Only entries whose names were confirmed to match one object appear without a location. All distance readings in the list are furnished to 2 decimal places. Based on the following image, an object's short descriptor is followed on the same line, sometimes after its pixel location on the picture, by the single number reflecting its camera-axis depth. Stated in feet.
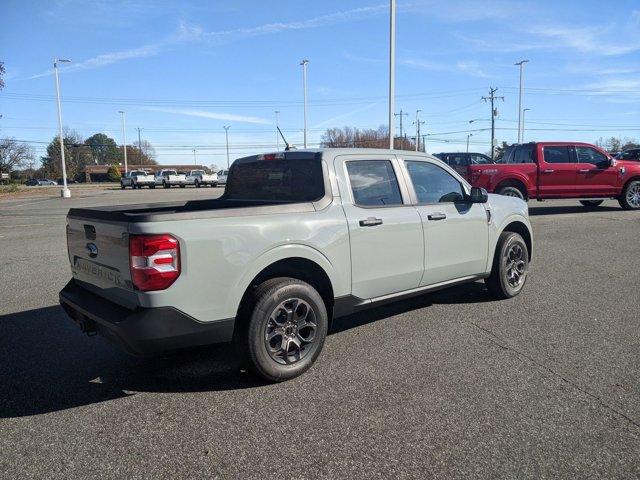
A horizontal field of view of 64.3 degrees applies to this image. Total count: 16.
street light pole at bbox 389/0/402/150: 73.97
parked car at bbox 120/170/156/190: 160.45
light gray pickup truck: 10.66
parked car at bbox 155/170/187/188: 163.22
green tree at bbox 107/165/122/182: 303.48
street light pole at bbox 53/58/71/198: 109.09
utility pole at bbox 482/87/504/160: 184.96
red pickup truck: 45.06
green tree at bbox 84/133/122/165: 475.31
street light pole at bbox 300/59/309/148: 136.96
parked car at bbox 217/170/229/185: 169.15
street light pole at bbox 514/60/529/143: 165.89
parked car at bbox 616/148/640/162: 85.20
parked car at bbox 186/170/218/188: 170.60
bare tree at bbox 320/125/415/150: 286.46
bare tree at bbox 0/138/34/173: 307.35
